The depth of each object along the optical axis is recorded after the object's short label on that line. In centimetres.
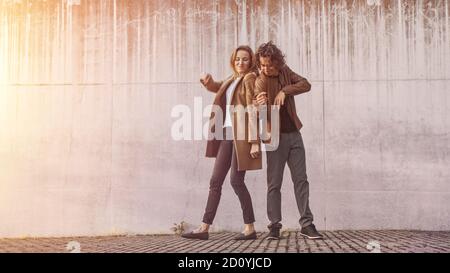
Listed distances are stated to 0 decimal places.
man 597
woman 606
